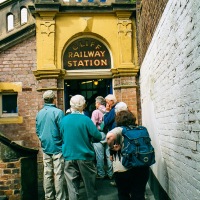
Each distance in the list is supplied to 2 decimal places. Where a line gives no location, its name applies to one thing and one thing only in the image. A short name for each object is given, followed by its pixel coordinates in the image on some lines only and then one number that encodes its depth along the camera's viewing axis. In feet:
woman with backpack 11.33
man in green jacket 13.12
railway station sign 26.66
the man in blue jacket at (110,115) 17.30
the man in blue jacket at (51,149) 15.21
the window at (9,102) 25.89
